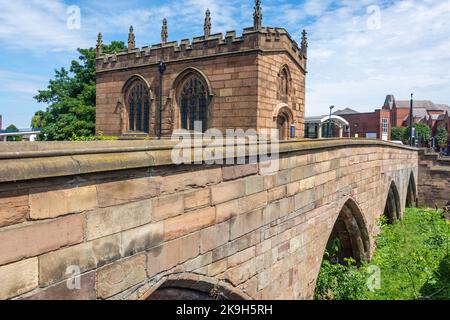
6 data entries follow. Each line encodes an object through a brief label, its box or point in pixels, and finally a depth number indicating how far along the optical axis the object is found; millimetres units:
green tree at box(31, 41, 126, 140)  24859
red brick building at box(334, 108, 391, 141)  52781
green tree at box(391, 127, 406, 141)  54531
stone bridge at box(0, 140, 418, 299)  2561
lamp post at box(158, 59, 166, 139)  17200
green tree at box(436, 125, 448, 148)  52594
